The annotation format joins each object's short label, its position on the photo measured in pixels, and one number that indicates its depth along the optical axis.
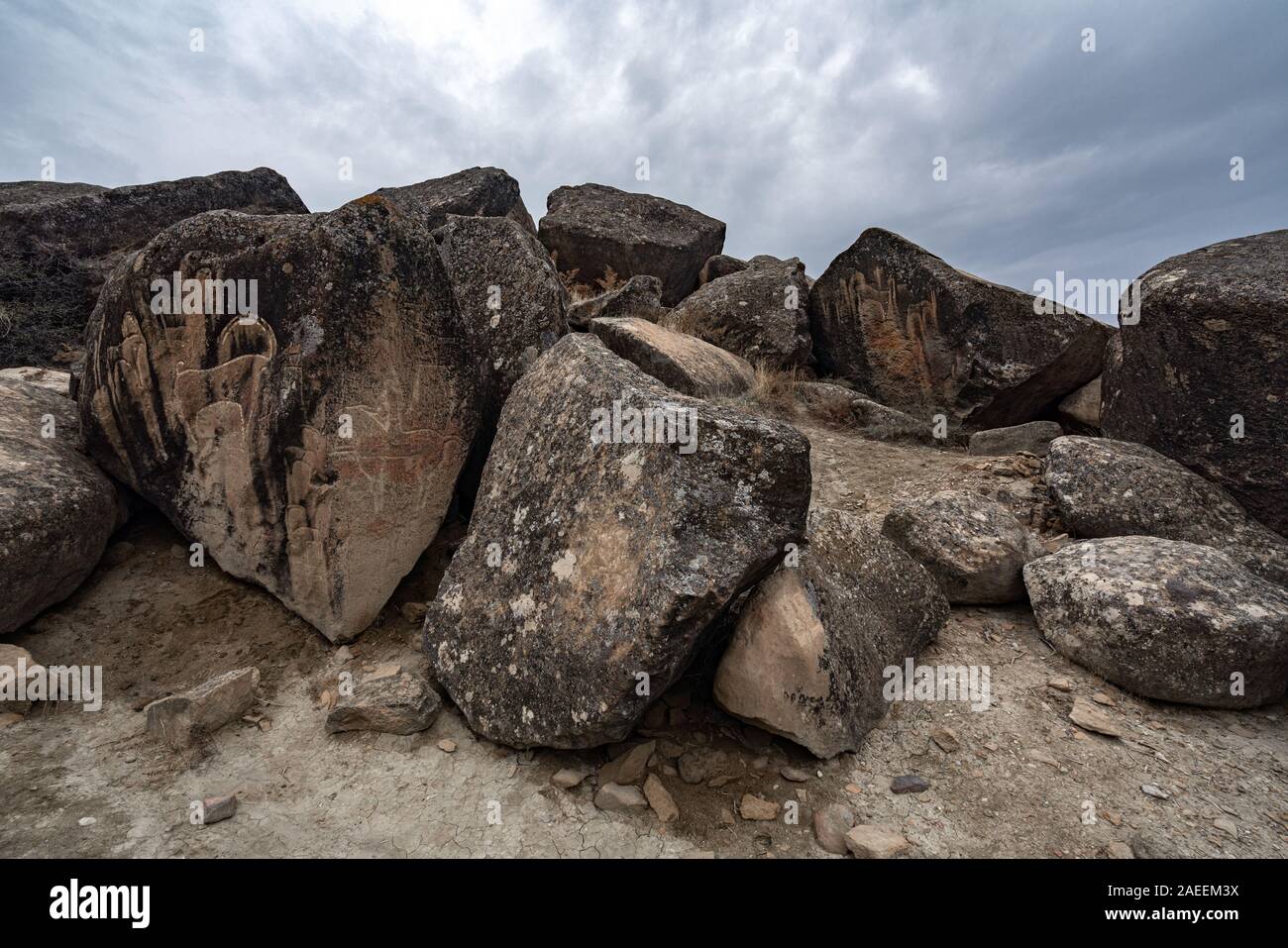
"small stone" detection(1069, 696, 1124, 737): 3.34
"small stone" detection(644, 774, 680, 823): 2.82
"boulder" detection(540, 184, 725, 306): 11.71
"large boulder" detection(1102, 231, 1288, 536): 4.62
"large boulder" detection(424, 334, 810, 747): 2.81
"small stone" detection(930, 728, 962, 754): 3.24
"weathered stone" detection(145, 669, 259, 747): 3.19
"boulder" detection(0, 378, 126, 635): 3.71
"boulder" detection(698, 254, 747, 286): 12.41
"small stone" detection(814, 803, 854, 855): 2.70
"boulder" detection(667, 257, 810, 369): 9.16
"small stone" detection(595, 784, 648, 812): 2.86
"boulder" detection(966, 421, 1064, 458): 7.06
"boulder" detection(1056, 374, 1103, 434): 7.82
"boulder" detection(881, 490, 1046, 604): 4.38
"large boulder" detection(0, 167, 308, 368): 7.75
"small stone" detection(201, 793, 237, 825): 2.73
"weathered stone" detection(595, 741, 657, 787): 2.99
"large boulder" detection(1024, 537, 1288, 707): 3.46
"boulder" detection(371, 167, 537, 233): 10.28
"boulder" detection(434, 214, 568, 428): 5.14
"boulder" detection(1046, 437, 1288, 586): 4.58
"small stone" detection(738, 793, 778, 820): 2.82
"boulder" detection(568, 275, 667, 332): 8.92
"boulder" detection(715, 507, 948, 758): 3.03
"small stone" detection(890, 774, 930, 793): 2.97
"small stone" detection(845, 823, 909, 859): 2.62
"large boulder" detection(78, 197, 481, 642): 3.97
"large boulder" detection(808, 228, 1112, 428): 7.80
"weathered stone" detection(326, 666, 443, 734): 3.28
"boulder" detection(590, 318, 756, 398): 6.34
